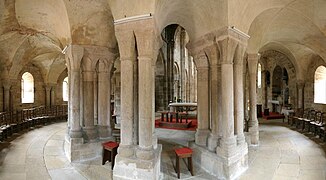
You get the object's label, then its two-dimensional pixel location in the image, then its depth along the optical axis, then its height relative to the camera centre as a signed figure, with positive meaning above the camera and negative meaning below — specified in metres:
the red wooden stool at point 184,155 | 4.64 -1.33
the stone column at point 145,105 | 4.29 -0.24
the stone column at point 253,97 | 7.14 -0.16
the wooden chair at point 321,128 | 8.15 -1.38
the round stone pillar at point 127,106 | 4.46 -0.27
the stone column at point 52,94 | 15.05 -0.05
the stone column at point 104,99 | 6.48 -0.18
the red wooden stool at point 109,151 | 5.10 -1.37
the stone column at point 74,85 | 5.95 +0.23
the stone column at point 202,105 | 5.72 -0.33
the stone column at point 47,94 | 14.70 -0.08
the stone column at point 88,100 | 6.33 -0.20
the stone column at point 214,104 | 5.23 -0.30
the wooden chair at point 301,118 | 10.47 -1.24
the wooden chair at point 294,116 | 10.99 -1.26
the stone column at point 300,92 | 12.84 +0.00
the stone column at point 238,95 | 5.24 -0.06
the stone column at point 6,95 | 10.55 -0.07
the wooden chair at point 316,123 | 8.72 -1.24
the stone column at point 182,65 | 18.42 +2.33
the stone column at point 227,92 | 4.82 +0.01
